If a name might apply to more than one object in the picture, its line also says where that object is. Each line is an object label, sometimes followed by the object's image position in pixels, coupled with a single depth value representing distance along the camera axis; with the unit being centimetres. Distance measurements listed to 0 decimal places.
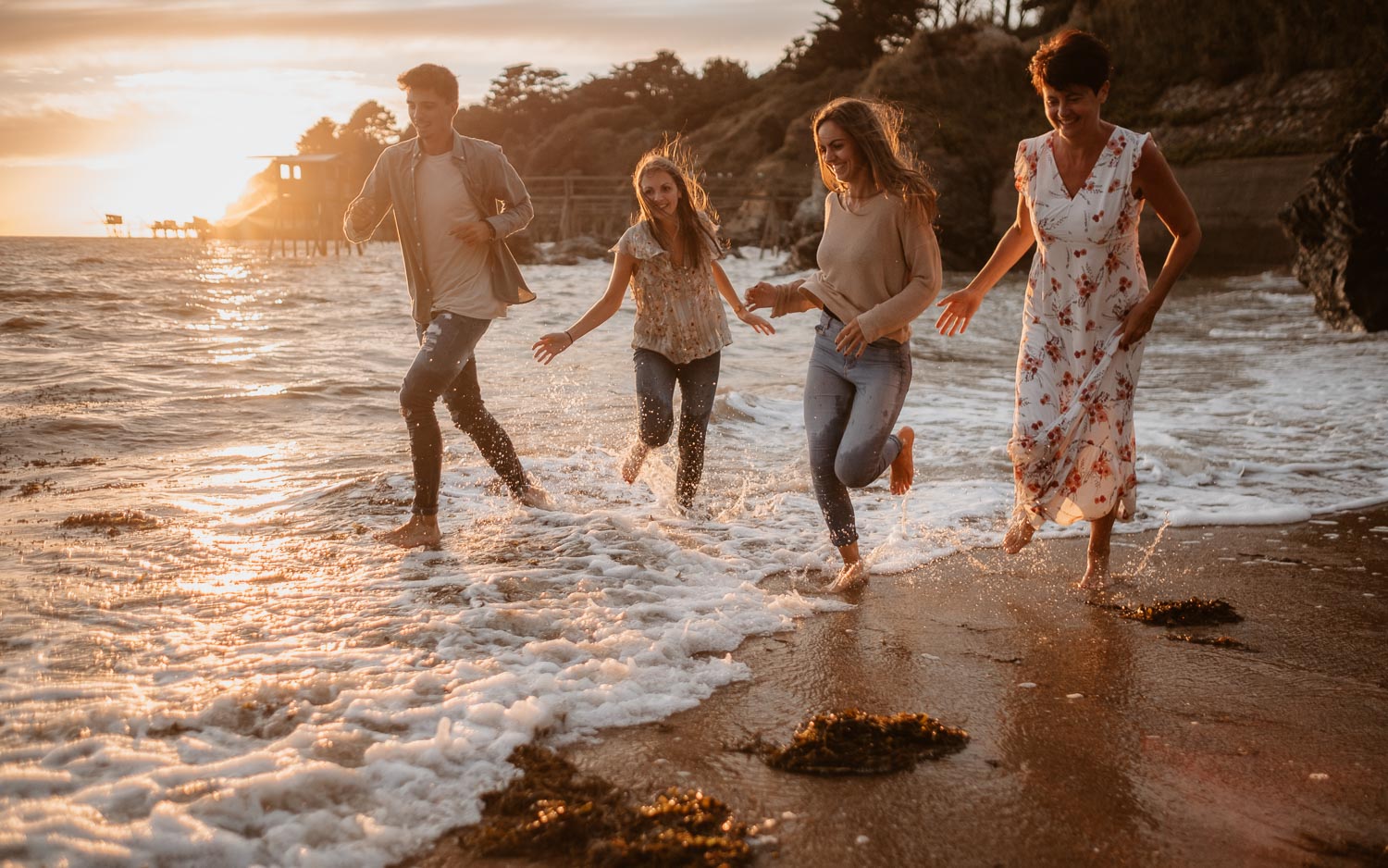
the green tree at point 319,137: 9471
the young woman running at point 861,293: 416
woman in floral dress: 394
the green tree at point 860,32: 5281
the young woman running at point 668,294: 546
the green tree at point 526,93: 6600
